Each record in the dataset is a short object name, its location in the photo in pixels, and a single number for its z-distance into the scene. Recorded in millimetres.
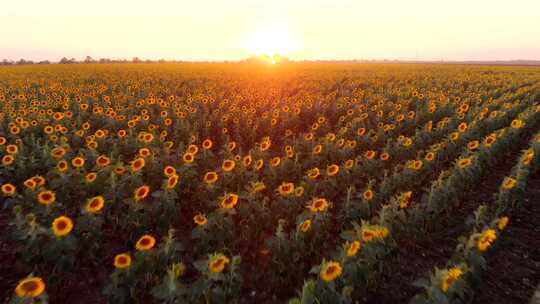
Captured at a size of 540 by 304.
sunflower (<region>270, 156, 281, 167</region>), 5932
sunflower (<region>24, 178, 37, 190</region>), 4496
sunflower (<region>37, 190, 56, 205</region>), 4106
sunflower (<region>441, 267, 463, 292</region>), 2940
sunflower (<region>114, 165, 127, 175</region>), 5080
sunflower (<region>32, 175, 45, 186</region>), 4590
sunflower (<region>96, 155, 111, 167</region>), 5190
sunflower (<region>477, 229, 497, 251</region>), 3441
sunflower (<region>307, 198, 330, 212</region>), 4199
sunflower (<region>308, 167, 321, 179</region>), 5432
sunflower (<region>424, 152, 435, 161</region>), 6238
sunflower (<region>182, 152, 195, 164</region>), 5672
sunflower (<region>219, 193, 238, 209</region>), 4348
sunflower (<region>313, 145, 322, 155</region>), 6702
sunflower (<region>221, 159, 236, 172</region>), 5366
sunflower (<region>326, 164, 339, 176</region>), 5535
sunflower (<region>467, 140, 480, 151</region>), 6330
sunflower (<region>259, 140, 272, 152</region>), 6775
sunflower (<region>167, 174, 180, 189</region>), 4629
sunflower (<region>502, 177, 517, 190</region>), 4738
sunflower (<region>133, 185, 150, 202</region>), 4465
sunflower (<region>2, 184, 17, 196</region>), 4409
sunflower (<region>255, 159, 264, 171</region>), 5777
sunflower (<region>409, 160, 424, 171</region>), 5742
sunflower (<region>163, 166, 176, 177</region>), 5227
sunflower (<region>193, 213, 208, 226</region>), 4027
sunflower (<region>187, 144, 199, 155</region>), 6230
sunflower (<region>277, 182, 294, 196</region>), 4911
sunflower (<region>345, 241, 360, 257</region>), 3314
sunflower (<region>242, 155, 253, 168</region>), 5998
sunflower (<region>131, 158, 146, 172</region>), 5113
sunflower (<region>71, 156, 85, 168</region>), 5212
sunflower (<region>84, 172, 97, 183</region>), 4898
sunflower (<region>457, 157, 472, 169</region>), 5535
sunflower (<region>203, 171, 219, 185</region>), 5016
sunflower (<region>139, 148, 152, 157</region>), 5946
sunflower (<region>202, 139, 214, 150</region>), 6754
